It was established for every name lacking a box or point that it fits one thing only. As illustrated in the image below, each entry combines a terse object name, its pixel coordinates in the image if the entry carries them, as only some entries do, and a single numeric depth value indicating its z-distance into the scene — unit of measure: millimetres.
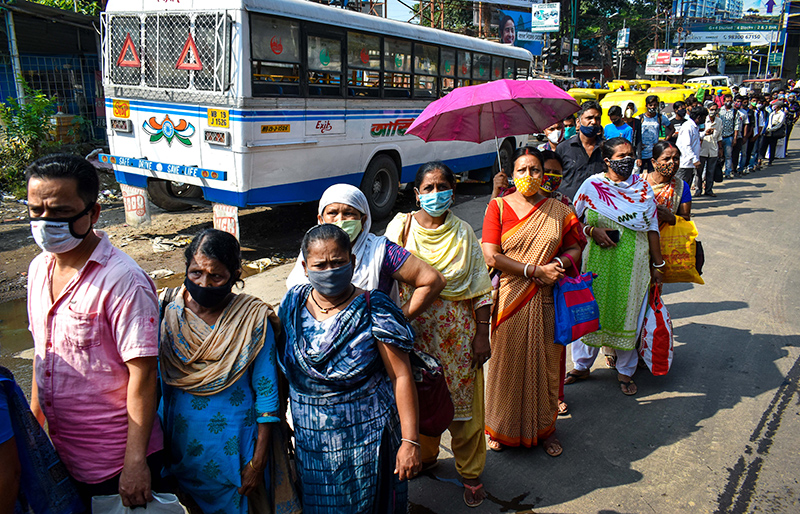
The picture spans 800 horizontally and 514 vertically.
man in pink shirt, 1805
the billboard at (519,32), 31033
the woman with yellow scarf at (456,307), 2684
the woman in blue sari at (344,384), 1985
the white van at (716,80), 32297
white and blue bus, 6148
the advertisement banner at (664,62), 38125
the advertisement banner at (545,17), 31156
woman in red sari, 3045
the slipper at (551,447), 3229
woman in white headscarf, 2396
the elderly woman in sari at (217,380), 1961
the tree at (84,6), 12223
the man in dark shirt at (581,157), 5559
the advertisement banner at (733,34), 45312
